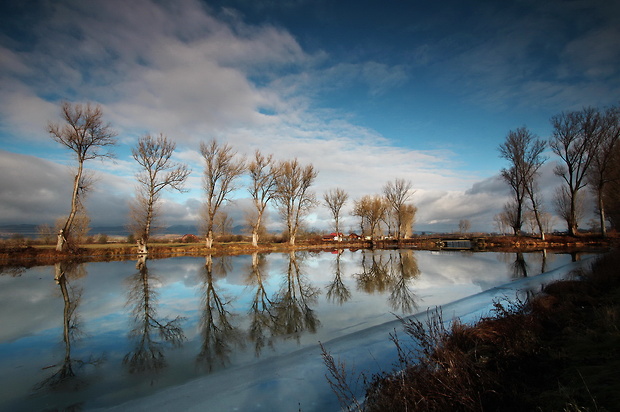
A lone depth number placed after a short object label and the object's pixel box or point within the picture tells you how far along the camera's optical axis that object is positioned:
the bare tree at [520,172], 38.06
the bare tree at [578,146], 32.28
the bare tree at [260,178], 37.22
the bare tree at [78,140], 22.59
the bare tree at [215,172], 32.72
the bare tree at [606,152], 30.95
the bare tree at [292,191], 42.19
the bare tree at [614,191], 27.92
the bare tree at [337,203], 58.62
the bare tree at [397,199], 55.34
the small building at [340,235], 59.66
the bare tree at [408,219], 71.06
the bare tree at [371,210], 59.31
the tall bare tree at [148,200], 26.72
